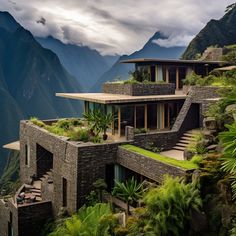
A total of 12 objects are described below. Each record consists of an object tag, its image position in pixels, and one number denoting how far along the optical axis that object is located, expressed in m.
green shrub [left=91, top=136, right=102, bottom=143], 17.66
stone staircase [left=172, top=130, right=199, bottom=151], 18.94
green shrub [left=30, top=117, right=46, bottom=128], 23.70
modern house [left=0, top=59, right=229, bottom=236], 16.59
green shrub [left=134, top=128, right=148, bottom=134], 19.12
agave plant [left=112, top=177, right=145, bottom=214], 14.78
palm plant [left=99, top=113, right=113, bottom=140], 18.98
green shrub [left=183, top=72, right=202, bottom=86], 23.56
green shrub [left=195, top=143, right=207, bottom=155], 13.81
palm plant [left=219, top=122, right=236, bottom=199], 8.40
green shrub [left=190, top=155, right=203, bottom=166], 13.04
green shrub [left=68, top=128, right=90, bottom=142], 17.89
